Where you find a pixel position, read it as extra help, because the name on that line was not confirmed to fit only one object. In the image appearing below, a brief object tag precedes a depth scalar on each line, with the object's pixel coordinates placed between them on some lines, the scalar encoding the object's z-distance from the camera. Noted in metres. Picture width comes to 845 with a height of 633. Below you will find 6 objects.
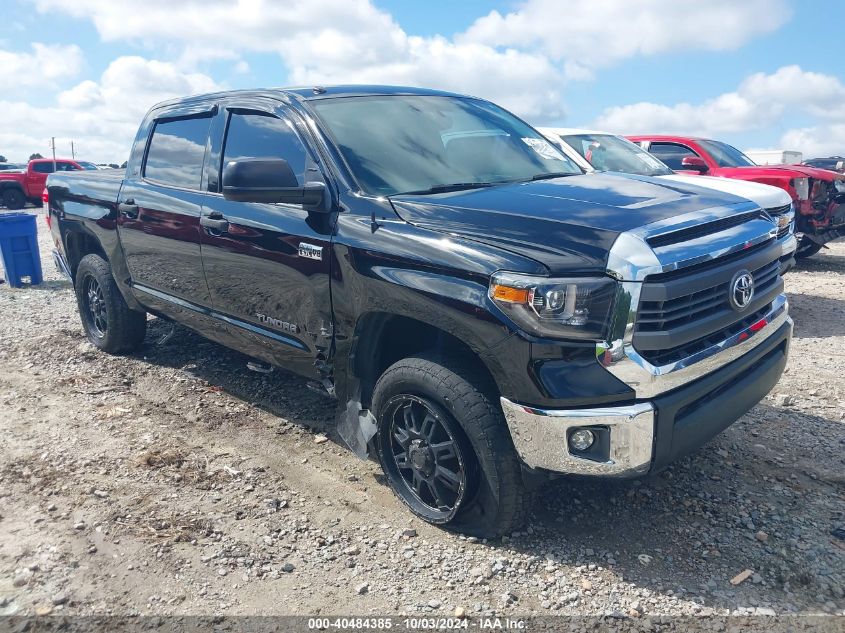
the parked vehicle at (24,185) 22.56
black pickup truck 2.57
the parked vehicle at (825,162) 25.73
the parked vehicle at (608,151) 7.94
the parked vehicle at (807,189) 8.78
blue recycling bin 9.24
